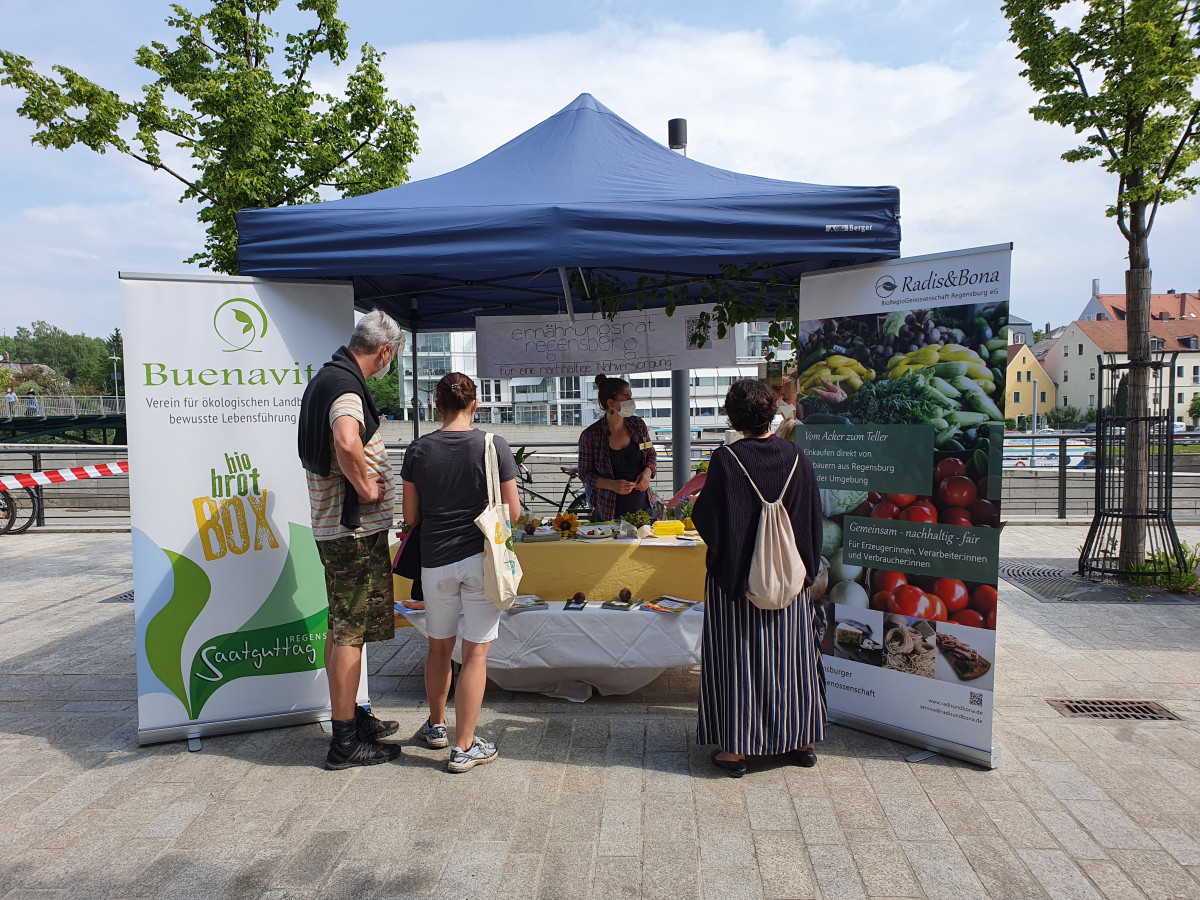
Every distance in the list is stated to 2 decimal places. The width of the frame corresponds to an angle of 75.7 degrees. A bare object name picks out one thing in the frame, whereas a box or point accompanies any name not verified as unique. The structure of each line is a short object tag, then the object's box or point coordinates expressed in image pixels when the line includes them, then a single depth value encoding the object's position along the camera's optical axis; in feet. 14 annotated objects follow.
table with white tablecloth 12.55
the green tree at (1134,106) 19.85
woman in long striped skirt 10.11
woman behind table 17.06
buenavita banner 11.42
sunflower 14.26
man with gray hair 10.18
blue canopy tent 11.53
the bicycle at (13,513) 33.09
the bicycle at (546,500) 23.44
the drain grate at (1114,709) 12.62
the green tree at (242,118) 24.95
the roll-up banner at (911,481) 10.55
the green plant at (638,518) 14.79
